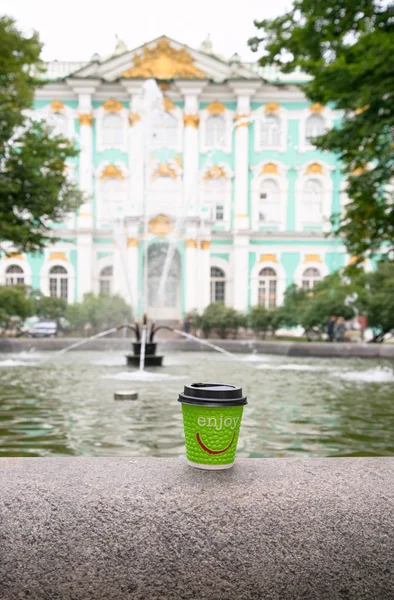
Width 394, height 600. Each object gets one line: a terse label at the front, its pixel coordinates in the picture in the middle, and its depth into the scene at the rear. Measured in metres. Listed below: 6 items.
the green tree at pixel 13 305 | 23.00
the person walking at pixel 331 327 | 21.61
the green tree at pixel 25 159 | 13.12
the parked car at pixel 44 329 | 26.09
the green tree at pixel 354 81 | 8.02
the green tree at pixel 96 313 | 25.92
